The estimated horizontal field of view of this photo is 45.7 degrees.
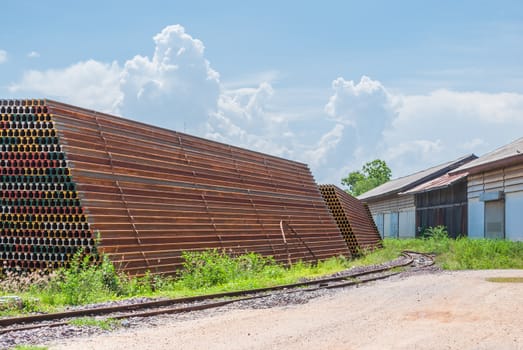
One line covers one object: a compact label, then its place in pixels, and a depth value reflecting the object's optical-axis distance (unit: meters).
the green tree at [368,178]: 80.88
